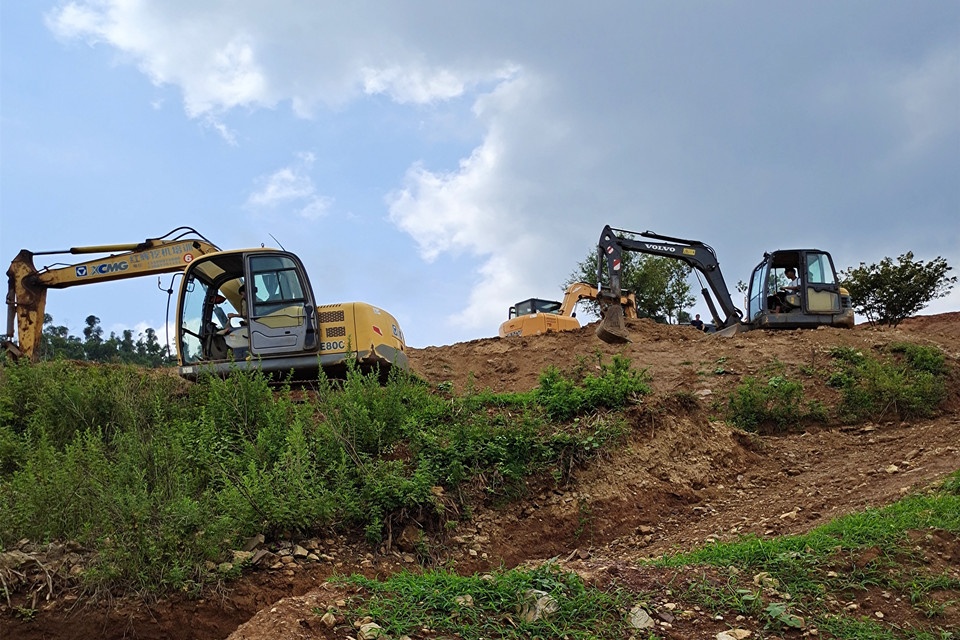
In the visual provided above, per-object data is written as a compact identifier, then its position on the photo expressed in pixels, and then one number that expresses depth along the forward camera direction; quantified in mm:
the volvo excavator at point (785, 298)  18078
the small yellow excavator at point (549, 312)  22484
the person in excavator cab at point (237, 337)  12117
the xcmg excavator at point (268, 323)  11867
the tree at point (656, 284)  38500
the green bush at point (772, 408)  11328
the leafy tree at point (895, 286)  28656
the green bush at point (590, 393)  8797
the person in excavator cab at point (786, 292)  18453
